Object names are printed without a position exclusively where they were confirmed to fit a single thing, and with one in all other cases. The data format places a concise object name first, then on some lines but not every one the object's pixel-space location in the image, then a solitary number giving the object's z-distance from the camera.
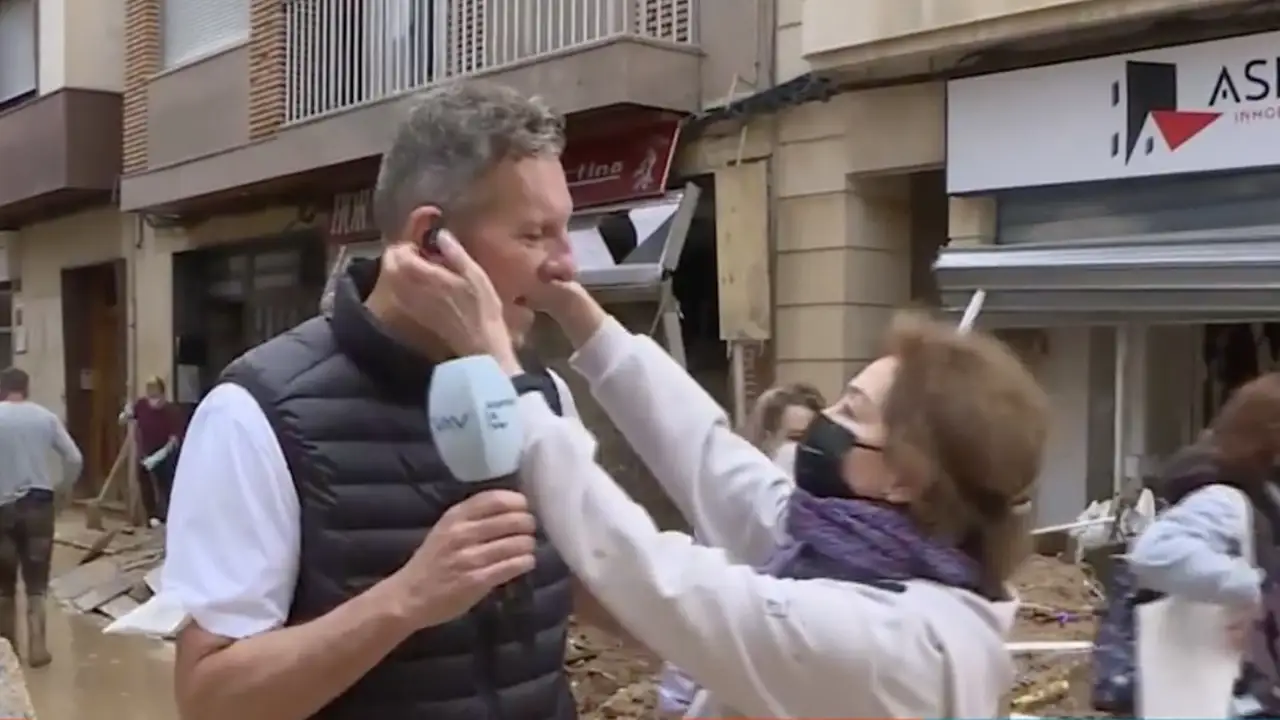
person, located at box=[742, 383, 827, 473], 5.57
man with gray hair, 1.99
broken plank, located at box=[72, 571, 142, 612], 12.20
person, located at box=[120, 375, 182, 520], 14.36
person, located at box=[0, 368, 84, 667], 9.52
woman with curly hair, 1.92
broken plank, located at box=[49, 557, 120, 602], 12.73
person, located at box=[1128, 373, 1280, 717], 3.85
